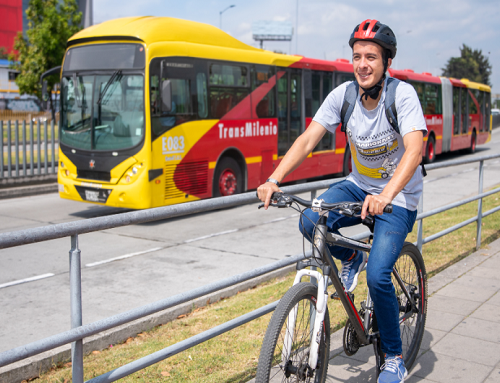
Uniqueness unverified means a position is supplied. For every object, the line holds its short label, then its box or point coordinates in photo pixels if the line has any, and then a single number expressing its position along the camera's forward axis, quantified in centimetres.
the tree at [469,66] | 11450
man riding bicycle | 287
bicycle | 254
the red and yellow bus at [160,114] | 990
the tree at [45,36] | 2845
